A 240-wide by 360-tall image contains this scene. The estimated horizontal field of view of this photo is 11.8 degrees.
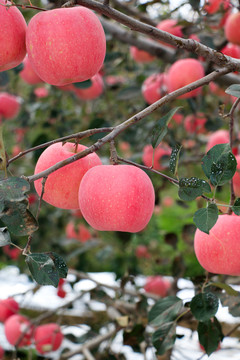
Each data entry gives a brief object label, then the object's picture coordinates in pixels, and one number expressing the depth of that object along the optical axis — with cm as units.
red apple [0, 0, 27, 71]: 123
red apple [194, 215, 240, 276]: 126
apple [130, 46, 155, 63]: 232
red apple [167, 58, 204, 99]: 166
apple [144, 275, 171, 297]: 233
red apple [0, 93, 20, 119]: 249
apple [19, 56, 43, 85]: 227
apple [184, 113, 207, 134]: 217
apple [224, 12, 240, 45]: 167
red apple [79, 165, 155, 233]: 122
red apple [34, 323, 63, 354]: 184
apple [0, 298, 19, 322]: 209
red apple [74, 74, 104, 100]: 221
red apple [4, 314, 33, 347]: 198
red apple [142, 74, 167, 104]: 198
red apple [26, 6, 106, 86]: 122
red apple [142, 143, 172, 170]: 191
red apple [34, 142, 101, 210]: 125
